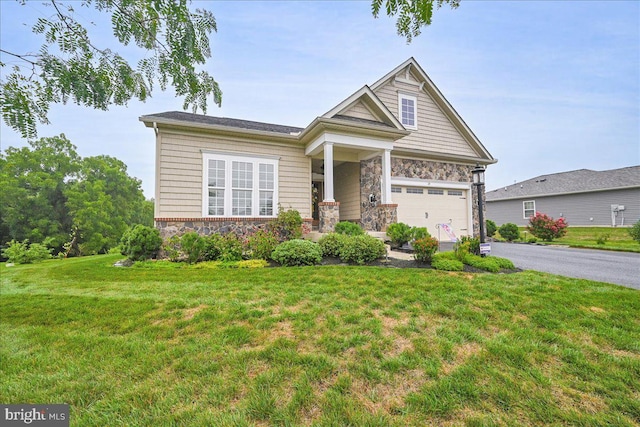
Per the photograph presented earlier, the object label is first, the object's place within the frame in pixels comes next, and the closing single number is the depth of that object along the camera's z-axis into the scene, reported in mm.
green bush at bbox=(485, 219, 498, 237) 13951
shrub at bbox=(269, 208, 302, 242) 8836
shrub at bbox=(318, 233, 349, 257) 7184
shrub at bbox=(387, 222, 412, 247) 8438
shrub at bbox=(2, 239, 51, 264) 10570
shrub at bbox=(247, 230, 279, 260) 7363
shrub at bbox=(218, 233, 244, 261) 7379
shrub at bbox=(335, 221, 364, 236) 8242
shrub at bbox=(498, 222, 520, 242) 13383
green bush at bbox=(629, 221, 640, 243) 11070
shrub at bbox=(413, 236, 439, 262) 6191
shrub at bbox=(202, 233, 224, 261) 7555
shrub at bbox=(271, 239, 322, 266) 6613
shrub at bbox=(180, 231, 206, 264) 7168
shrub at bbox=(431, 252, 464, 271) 5674
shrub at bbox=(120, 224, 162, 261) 7375
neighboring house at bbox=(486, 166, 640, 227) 15875
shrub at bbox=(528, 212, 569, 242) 13050
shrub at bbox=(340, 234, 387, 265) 6730
